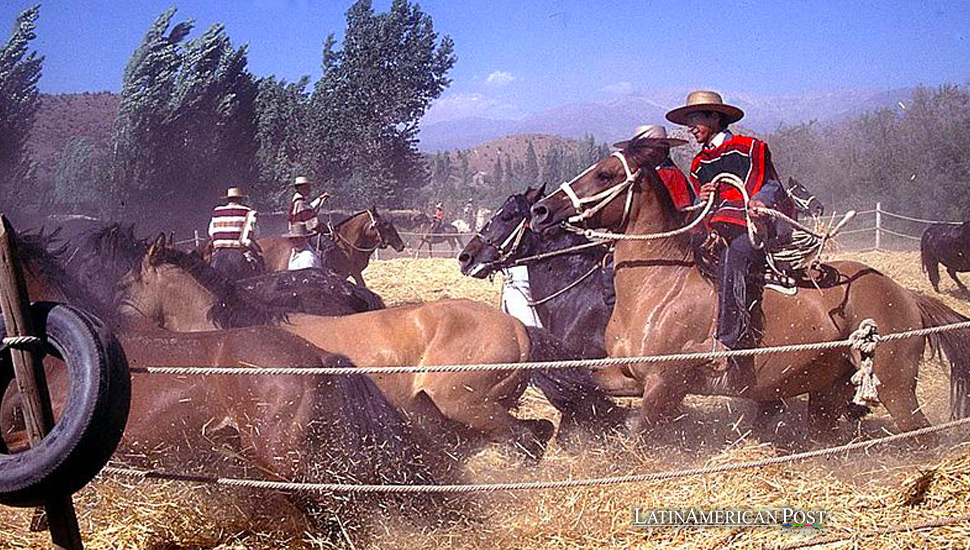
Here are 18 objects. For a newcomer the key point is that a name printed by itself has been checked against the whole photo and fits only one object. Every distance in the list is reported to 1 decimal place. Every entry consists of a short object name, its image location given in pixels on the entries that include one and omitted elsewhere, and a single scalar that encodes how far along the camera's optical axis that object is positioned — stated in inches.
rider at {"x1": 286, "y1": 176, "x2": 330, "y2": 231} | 453.4
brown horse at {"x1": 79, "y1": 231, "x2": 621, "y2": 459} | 198.1
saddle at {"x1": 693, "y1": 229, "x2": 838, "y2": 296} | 210.1
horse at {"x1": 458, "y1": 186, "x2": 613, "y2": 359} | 284.7
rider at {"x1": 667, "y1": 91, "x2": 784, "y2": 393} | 200.4
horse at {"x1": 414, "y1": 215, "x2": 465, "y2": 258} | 1033.6
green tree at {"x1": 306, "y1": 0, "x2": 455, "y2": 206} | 1205.1
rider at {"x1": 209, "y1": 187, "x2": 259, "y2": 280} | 373.4
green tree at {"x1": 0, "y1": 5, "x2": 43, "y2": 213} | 913.5
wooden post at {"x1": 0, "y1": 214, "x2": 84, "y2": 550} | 109.1
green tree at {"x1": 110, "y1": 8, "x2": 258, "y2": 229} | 1040.8
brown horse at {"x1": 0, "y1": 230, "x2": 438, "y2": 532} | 152.3
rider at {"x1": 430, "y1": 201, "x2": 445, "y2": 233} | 1084.5
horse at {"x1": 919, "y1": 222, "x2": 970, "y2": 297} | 535.4
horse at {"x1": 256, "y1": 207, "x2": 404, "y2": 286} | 478.0
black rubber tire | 105.6
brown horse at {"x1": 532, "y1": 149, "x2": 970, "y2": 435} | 207.3
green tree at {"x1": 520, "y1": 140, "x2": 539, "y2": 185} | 2184.3
